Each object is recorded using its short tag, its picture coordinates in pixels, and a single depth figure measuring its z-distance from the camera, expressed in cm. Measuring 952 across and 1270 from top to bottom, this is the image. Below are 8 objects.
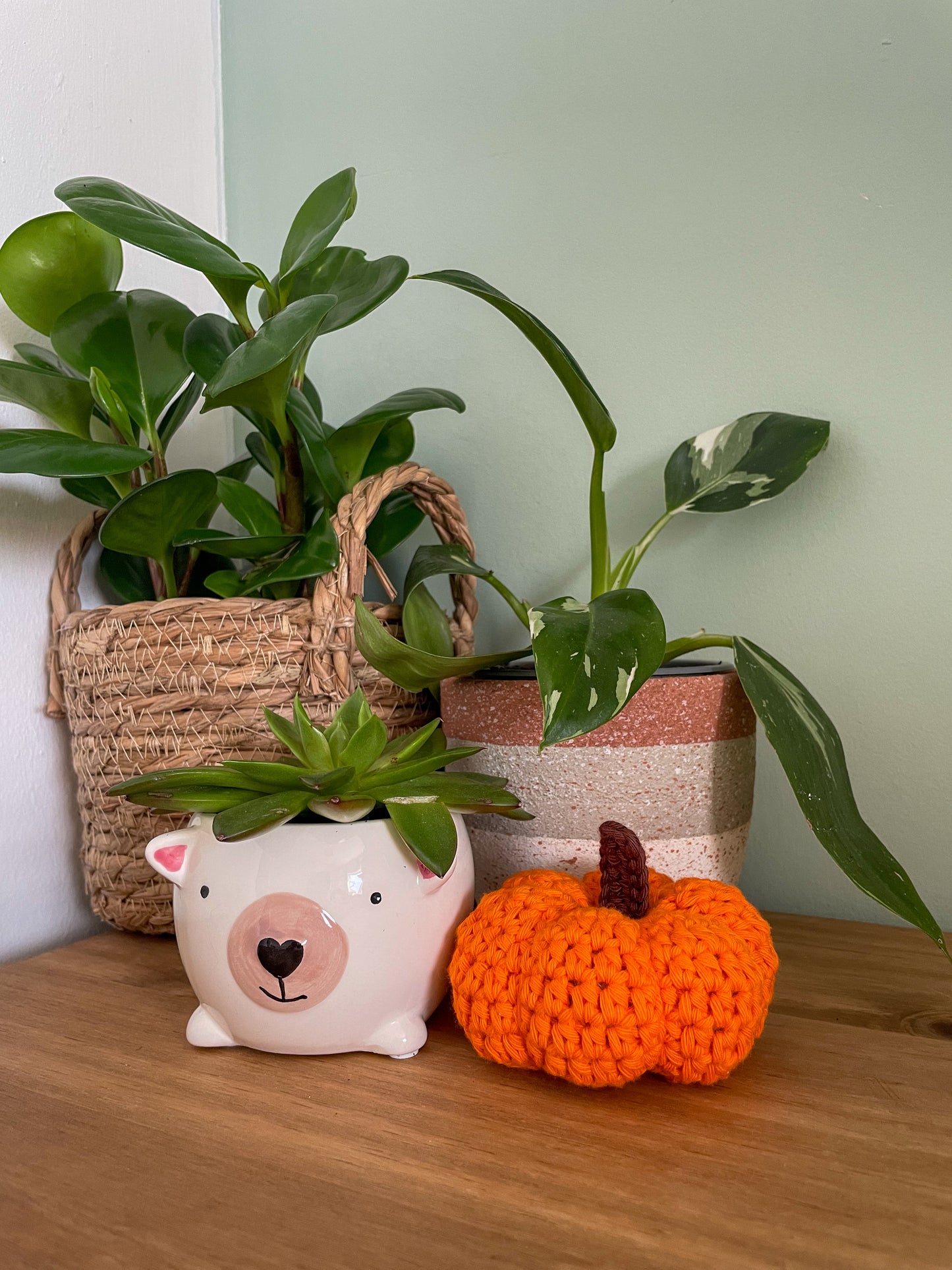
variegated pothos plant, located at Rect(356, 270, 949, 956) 55
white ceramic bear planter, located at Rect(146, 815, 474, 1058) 55
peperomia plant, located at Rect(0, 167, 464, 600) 74
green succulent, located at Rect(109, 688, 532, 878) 55
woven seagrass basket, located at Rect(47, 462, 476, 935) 77
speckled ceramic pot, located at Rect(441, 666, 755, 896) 69
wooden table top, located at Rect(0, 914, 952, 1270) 39
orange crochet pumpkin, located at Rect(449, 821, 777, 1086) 50
